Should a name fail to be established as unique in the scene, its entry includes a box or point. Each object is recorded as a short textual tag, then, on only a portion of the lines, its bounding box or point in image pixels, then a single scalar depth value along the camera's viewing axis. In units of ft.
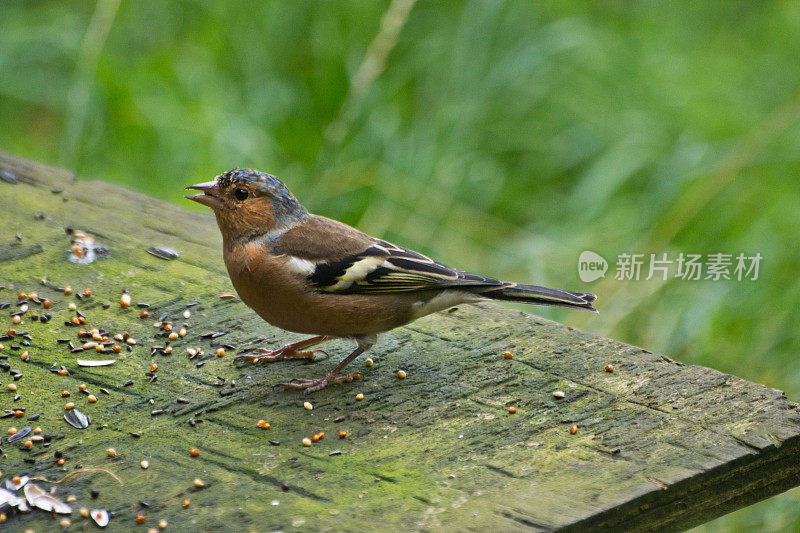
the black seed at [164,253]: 23.58
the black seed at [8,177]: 26.48
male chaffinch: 19.85
